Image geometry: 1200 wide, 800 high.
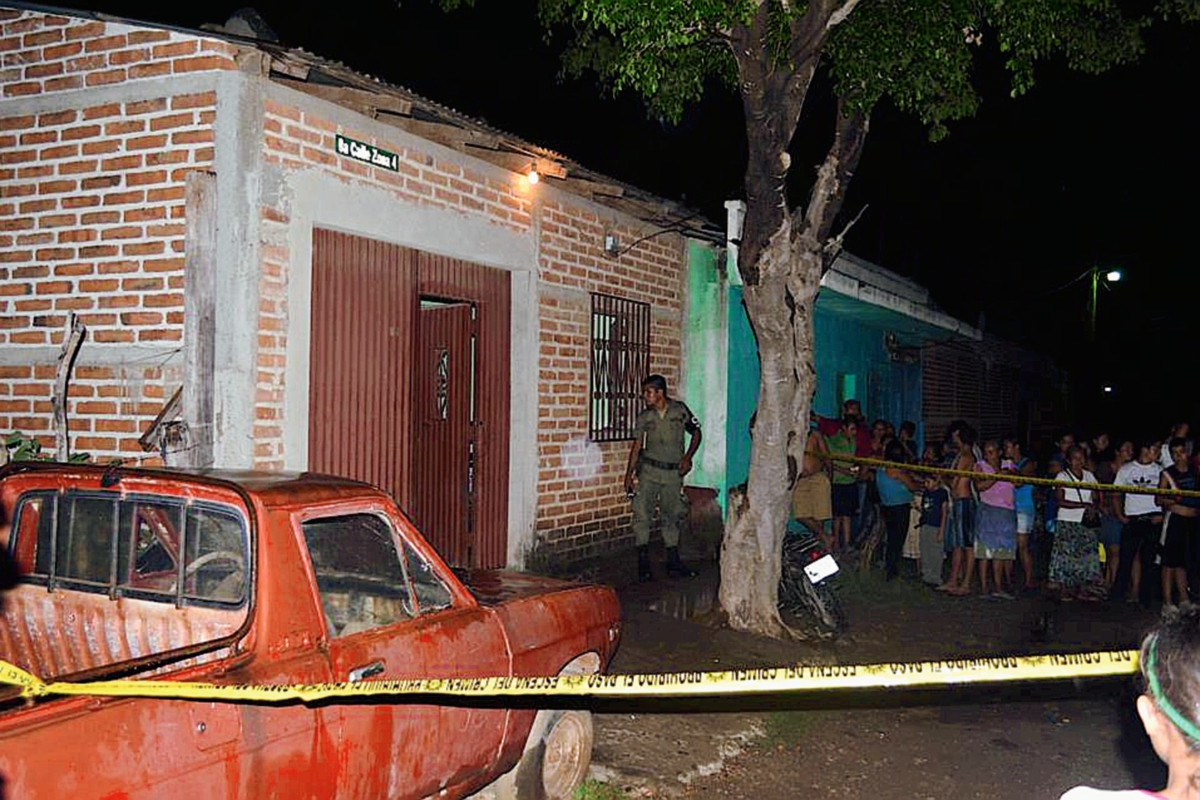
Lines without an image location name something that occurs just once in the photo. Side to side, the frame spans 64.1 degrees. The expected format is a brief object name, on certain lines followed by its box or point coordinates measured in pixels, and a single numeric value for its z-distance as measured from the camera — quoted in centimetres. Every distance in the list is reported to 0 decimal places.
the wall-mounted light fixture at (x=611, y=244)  1018
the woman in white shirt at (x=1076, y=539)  991
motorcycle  812
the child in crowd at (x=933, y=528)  1020
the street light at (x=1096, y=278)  2935
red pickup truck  273
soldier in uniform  949
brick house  586
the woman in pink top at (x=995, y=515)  991
